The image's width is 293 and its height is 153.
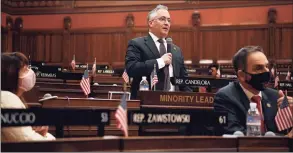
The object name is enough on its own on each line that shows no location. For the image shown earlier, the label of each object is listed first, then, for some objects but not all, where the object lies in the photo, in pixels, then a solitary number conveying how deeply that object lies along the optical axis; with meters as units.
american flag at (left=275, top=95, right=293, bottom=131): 6.19
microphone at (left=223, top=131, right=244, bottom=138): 5.21
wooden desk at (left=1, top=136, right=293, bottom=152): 4.49
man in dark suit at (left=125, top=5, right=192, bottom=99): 9.22
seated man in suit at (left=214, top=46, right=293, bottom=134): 6.40
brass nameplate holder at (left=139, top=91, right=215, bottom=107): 8.33
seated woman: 5.21
